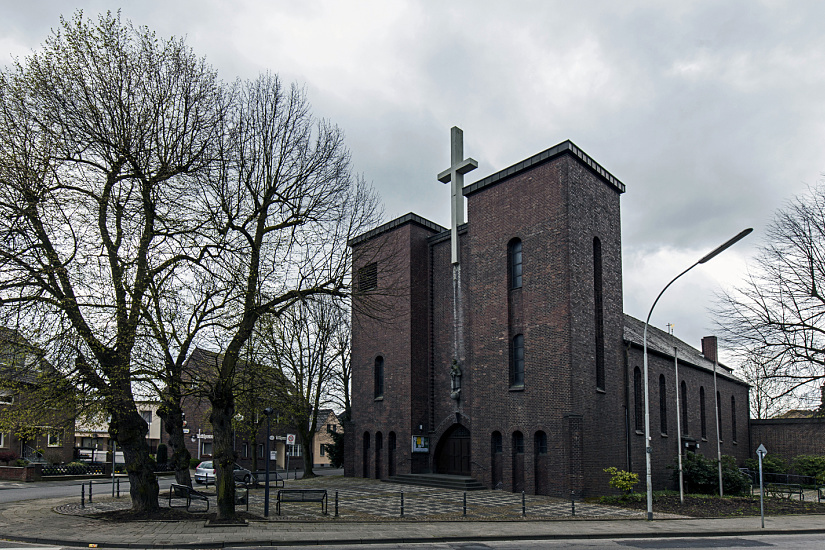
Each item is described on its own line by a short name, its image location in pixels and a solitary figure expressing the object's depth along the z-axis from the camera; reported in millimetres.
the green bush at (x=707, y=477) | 27639
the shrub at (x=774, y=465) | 38656
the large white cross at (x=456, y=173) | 31344
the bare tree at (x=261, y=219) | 16703
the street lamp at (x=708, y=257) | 18431
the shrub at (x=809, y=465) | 36375
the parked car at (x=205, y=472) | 32562
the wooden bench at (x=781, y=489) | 28453
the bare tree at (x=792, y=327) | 24797
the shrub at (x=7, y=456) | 37312
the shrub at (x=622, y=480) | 23359
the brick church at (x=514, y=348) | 25156
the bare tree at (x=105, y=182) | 15094
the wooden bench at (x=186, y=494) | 19020
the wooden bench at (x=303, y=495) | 18733
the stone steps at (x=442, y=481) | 26797
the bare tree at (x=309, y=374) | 27719
